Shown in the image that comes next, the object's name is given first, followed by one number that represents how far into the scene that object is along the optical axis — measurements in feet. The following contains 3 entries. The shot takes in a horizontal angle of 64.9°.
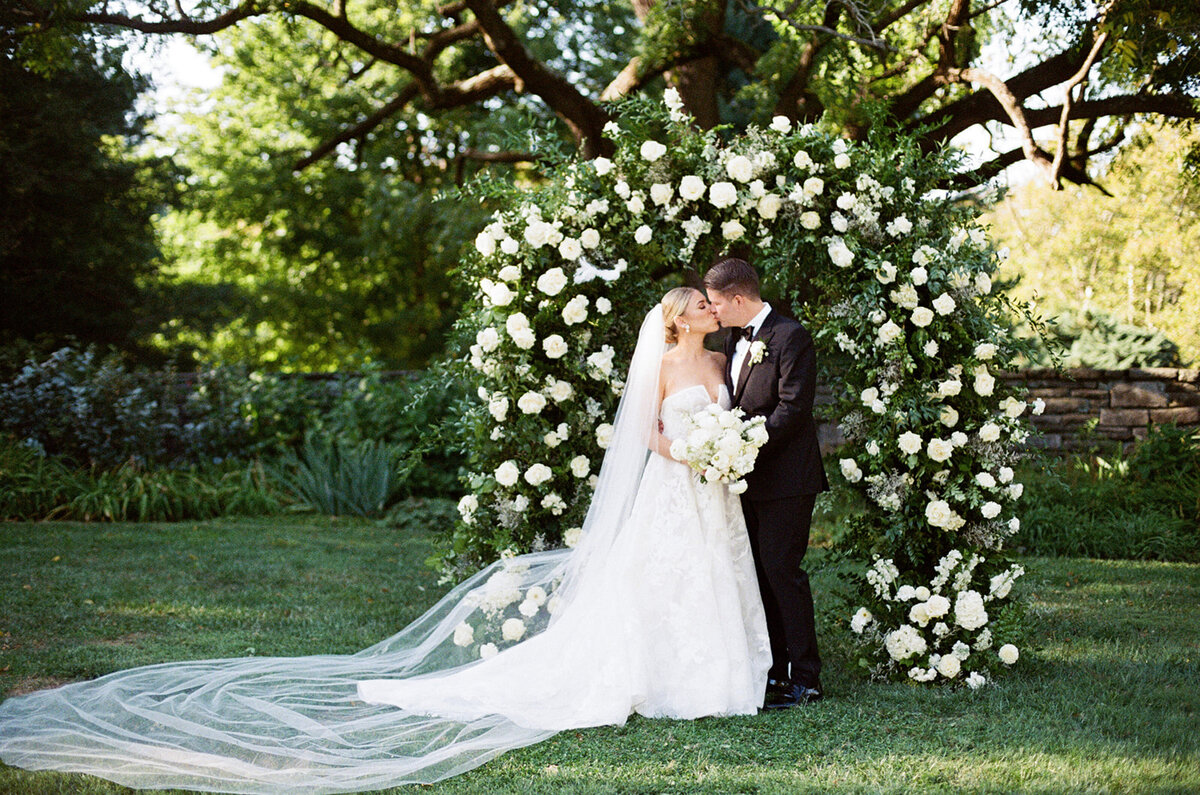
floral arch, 16.31
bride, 12.97
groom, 15.47
